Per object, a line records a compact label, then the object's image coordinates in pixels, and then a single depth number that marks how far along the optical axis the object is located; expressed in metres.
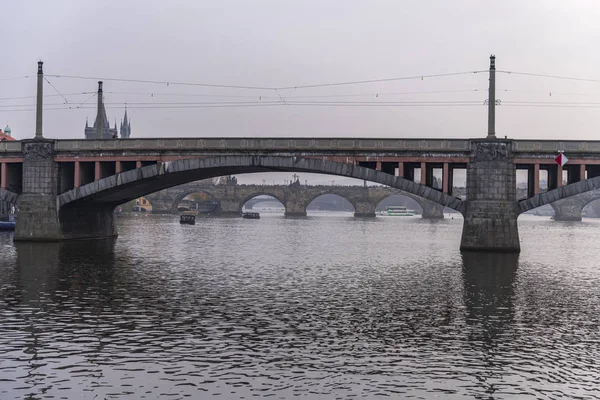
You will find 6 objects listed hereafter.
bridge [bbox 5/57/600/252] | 62.03
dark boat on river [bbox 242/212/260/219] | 177.75
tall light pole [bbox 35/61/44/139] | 68.25
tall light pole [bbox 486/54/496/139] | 61.44
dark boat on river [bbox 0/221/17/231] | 93.53
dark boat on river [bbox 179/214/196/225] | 131.50
